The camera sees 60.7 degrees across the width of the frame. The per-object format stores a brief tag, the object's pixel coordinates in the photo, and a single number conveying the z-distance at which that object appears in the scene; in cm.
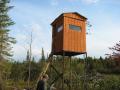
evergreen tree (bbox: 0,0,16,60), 1414
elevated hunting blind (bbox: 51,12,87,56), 721
